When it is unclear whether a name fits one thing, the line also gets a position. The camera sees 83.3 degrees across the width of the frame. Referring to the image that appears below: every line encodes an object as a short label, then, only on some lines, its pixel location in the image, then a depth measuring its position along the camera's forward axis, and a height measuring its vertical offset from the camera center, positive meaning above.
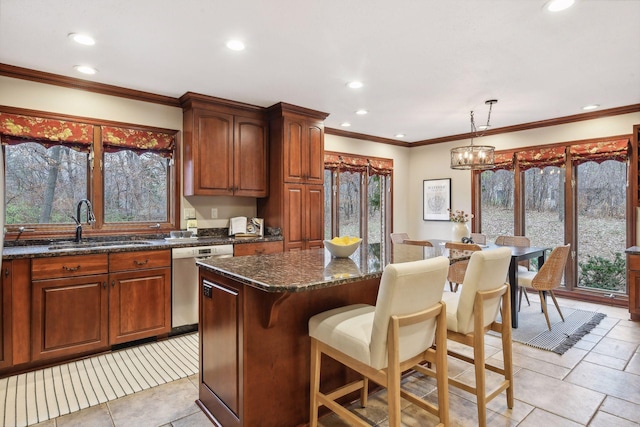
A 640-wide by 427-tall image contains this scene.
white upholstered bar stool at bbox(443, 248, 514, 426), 2.01 -0.57
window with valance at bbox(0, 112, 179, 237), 3.26 +0.43
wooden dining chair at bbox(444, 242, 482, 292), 4.07 -0.66
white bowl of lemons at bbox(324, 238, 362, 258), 2.36 -0.22
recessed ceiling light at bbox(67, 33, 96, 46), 2.56 +1.29
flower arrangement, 4.40 -0.03
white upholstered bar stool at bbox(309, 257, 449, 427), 1.57 -0.58
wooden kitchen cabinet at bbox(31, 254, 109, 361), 2.78 -0.72
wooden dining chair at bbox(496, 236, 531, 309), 4.42 -0.35
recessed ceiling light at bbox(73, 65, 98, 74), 3.10 +1.29
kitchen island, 1.81 -0.63
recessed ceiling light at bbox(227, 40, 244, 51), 2.68 +1.29
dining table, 3.63 -0.50
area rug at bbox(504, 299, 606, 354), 3.29 -1.16
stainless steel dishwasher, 3.46 -0.67
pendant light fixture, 3.93 +0.64
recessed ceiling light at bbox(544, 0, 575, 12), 2.16 +1.28
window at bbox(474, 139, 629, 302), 4.59 +0.12
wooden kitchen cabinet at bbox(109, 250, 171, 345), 3.12 -0.71
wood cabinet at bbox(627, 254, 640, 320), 3.83 -0.76
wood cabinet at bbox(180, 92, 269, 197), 3.90 +0.78
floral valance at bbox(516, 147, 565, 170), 4.89 +0.80
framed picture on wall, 6.17 +0.28
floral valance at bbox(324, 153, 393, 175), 5.50 +0.83
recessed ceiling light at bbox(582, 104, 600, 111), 4.25 +1.29
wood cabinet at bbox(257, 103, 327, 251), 4.32 +0.48
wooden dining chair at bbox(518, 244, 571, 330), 3.61 -0.60
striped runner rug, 2.29 -1.21
